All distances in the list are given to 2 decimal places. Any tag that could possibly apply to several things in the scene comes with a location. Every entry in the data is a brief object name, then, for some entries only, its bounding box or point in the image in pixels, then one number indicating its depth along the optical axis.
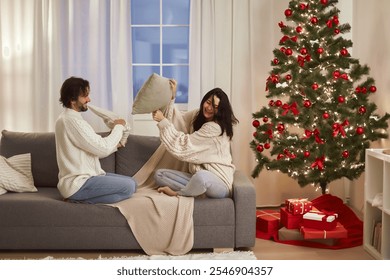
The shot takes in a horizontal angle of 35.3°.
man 3.93
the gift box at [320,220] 4.16
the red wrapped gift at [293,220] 4.33
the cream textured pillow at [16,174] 4.18
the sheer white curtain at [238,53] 5.38
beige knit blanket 3.91
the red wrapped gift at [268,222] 4.45
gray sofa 3.93
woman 4.15
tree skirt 4.23
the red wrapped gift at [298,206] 4.33
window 5.58
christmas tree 4.65
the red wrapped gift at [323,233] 4.13
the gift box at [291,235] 4.24
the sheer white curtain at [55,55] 5.34
